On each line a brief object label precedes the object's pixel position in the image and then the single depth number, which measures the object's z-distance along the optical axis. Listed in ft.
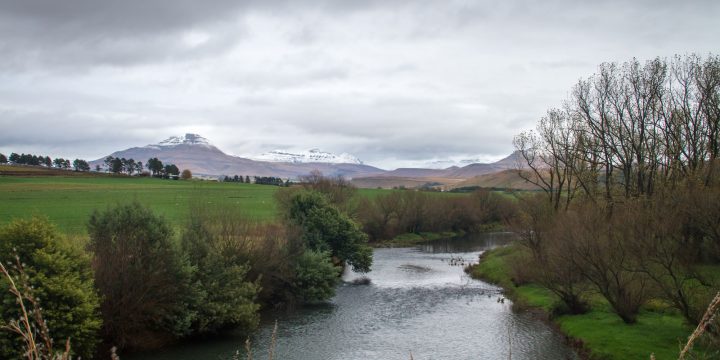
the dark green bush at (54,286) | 84.17
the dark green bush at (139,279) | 103.09
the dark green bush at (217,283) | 112.68
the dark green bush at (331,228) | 176.96
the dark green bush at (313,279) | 143.23
